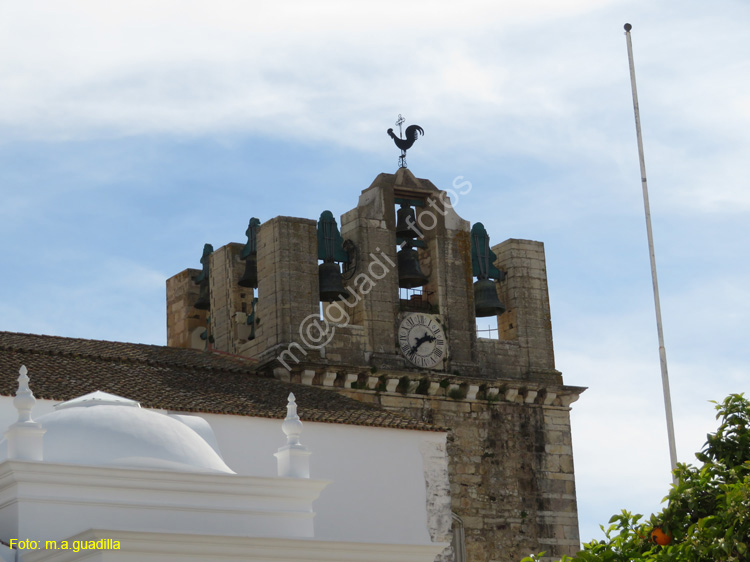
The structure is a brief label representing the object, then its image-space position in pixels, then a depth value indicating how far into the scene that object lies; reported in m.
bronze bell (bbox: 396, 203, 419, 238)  27.52
